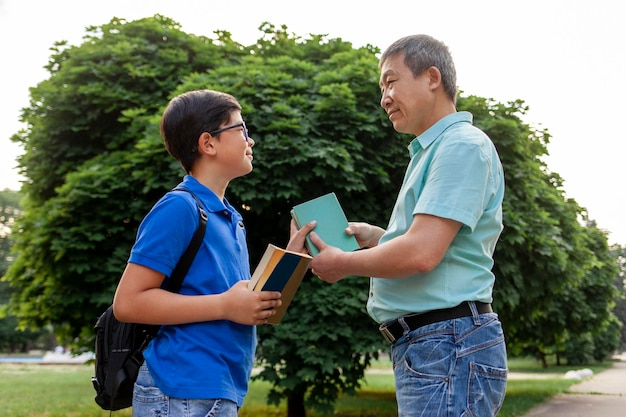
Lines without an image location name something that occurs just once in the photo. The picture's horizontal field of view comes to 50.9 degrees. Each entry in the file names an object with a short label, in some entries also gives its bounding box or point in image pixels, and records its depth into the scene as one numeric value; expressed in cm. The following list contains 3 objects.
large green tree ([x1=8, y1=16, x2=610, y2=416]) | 812
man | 198
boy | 203
